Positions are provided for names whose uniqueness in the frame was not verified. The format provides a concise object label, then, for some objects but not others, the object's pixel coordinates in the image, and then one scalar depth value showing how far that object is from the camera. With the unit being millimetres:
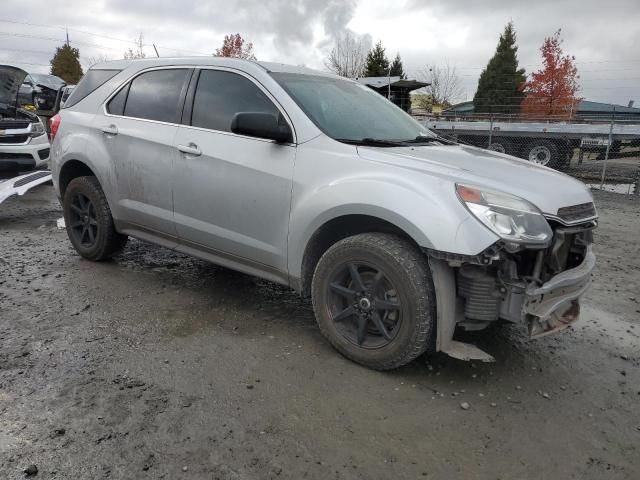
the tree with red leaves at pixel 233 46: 42250
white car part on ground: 6332
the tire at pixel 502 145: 16703
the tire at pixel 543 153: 15805
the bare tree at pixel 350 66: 41750
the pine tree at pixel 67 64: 52188
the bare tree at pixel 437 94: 45906
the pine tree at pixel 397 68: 39684
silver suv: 2760
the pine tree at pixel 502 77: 37594
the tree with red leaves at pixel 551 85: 31422
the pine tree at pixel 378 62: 38438
